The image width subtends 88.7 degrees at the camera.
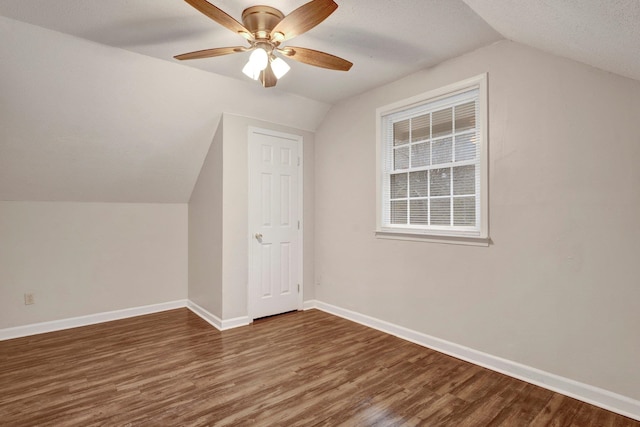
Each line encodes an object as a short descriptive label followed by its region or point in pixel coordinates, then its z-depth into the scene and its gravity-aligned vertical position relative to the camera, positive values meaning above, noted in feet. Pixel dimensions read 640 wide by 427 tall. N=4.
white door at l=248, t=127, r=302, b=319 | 12.26 -0.49
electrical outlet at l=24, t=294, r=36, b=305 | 11.14 -3.01
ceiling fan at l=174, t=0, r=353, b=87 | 5.63 +3.45
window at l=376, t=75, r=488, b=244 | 8.93 +1.35
